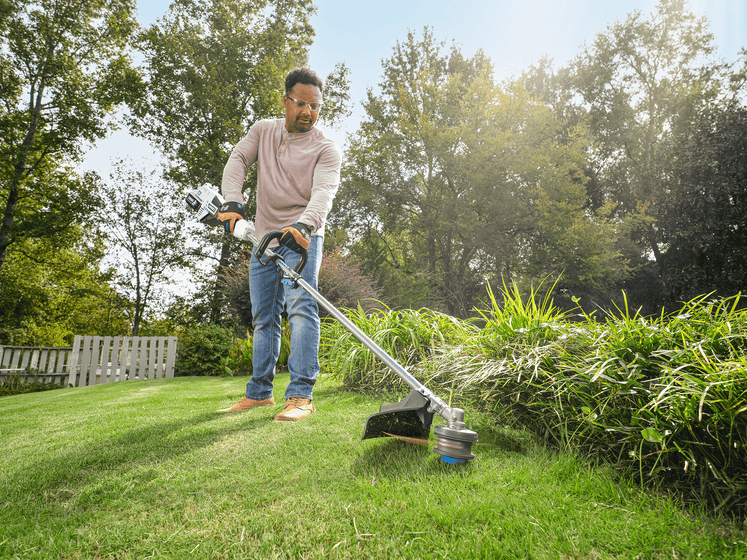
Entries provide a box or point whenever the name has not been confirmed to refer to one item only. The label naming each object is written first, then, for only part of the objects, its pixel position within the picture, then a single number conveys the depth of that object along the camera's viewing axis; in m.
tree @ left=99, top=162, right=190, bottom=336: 14.86
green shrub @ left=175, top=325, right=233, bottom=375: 7.76
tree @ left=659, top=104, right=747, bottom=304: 14.70
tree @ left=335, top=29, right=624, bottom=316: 16.02
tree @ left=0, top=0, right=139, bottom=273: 13.33
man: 2.80
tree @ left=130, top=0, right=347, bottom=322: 15.30
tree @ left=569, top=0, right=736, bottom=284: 17.33
